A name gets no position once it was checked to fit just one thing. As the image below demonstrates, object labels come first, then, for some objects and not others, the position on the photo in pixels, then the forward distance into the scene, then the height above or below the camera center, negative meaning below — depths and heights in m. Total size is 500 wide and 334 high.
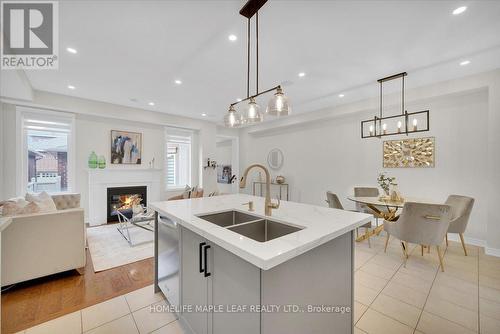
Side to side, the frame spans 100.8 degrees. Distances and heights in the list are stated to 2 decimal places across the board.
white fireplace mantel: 4.57 -0.37
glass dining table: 3.03 -0.54
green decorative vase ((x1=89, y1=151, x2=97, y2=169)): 4.48 +0.14
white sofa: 2.13 -0.87
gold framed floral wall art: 3.70 +0.27
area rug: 2.81 -1.28
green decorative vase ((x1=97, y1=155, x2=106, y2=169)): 4.60 +0.10
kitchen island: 1.01 -0.61
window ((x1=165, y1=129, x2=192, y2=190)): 5.97 +0.23
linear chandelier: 3.15 +0.90
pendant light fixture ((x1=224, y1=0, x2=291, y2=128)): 1.78 +0.57
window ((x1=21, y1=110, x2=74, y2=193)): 4.03 +0.32
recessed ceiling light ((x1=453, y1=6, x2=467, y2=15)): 1.86 +1.43
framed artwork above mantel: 4.89 +0.47
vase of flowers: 3.45 -0.33
